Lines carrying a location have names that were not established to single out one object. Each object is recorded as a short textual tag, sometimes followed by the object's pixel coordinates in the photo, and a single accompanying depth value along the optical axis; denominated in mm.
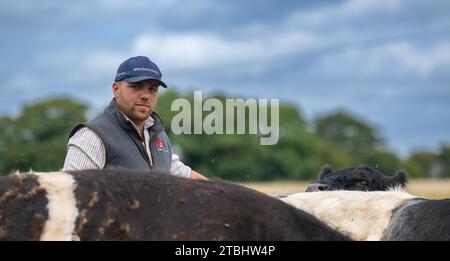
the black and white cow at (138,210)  4039
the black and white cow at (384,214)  5480
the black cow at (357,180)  8977
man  5801
